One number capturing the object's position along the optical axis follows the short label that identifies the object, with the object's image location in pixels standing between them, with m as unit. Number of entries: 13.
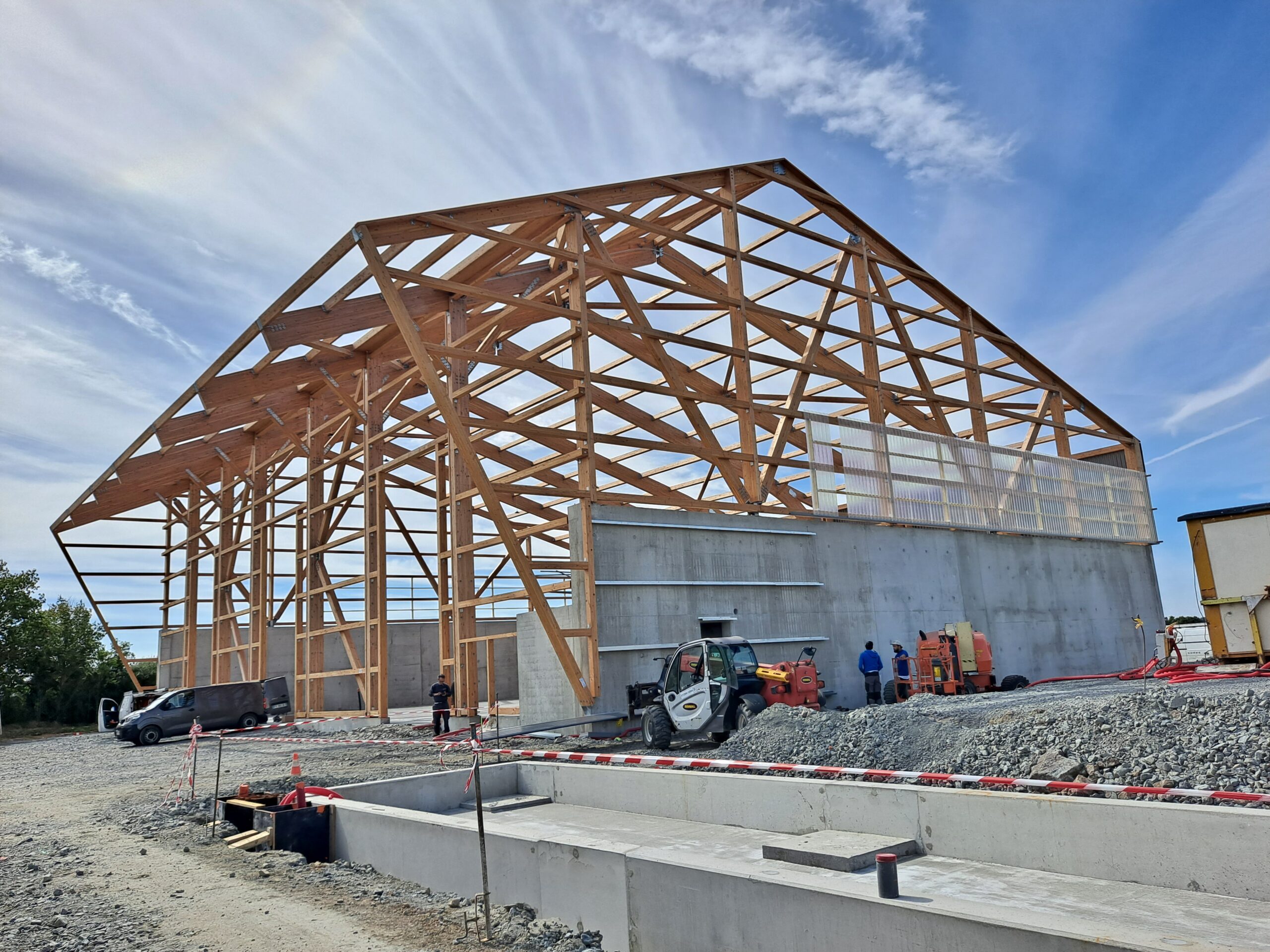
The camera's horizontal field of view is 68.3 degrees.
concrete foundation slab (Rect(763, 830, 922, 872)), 6.86
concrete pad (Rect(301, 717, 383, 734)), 21.73
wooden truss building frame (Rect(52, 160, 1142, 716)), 17.11
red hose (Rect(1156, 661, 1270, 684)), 16.72
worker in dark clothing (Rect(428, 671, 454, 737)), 18.67
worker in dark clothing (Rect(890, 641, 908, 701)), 18.92
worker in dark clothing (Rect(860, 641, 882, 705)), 18.28
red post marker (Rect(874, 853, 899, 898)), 5.14
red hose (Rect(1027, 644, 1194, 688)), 18.14
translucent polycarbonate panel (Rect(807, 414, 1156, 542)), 21.89
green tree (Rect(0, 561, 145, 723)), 36.31
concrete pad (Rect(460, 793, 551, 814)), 11.00
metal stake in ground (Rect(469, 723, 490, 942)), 6.75
